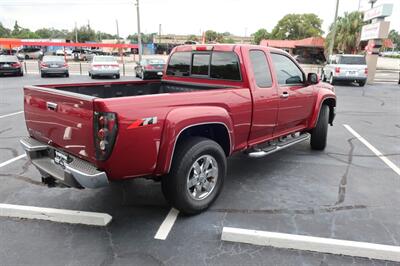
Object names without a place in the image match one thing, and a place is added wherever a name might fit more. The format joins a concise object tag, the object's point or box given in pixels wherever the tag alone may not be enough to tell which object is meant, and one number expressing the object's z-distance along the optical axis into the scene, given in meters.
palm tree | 39.38
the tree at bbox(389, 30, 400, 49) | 144.54
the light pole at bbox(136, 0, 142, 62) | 30.93
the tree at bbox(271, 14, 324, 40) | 80.12
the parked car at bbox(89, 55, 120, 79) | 21.84
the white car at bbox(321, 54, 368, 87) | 19.22
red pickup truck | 3.05
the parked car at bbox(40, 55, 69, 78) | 22.19
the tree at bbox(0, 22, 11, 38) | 109.38
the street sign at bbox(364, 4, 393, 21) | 20.77
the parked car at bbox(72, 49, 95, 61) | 54.49
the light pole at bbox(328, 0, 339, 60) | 28.89
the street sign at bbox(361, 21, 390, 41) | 21.14
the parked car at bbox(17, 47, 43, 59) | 55.15
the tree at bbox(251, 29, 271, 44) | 94.31
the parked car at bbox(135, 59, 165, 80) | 21.55
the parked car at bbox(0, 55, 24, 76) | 22.53
